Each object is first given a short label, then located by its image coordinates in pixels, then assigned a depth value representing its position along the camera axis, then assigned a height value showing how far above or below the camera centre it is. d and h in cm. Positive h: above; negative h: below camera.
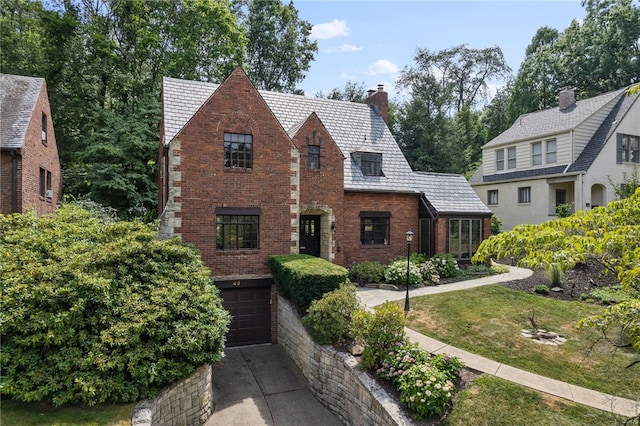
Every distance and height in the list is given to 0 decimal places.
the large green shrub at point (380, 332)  830 -285
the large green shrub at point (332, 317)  938 -275
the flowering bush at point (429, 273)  1458 -247
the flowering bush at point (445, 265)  1537 -223
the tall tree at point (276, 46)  3253 +1542
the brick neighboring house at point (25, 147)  1335 +266
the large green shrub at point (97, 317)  638 -210
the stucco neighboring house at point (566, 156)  2002 +344
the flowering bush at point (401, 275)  1416 -246
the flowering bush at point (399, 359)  773 -323
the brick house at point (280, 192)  1211 +84
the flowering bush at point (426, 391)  680 -345
